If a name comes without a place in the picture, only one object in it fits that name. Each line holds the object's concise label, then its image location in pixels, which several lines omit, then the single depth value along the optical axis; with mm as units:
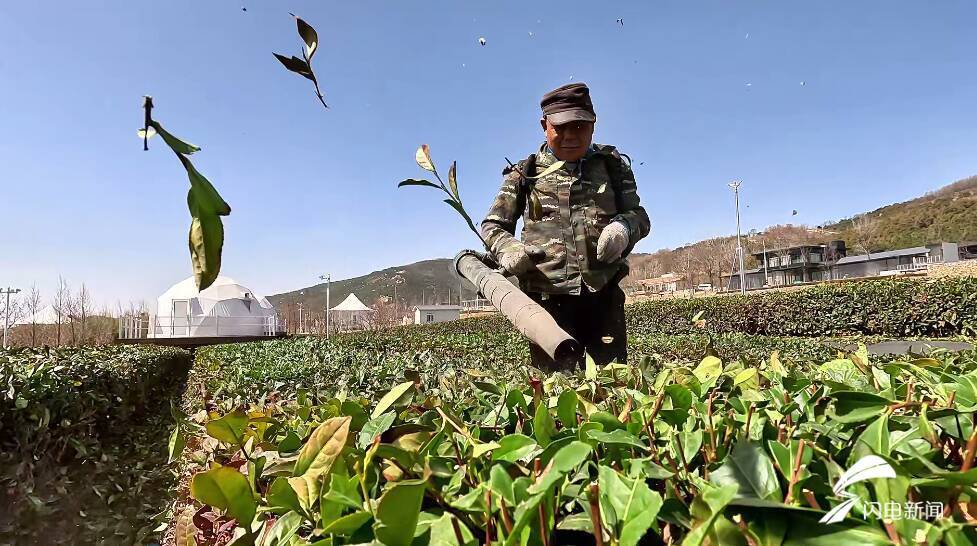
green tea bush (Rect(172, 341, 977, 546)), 519
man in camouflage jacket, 2947
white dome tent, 46531
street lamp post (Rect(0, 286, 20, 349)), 35591
